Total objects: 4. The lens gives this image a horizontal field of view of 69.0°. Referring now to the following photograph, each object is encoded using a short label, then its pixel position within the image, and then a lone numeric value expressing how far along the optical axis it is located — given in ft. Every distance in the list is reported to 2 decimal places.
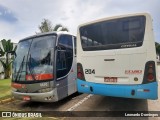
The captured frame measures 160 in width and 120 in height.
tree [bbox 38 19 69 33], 63.82
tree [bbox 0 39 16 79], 41.66
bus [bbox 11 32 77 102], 14.28
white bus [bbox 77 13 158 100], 11.27
